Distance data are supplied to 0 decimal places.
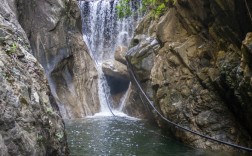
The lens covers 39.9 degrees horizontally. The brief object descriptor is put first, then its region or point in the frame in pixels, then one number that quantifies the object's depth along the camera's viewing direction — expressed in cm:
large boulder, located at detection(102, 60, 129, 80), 2412
